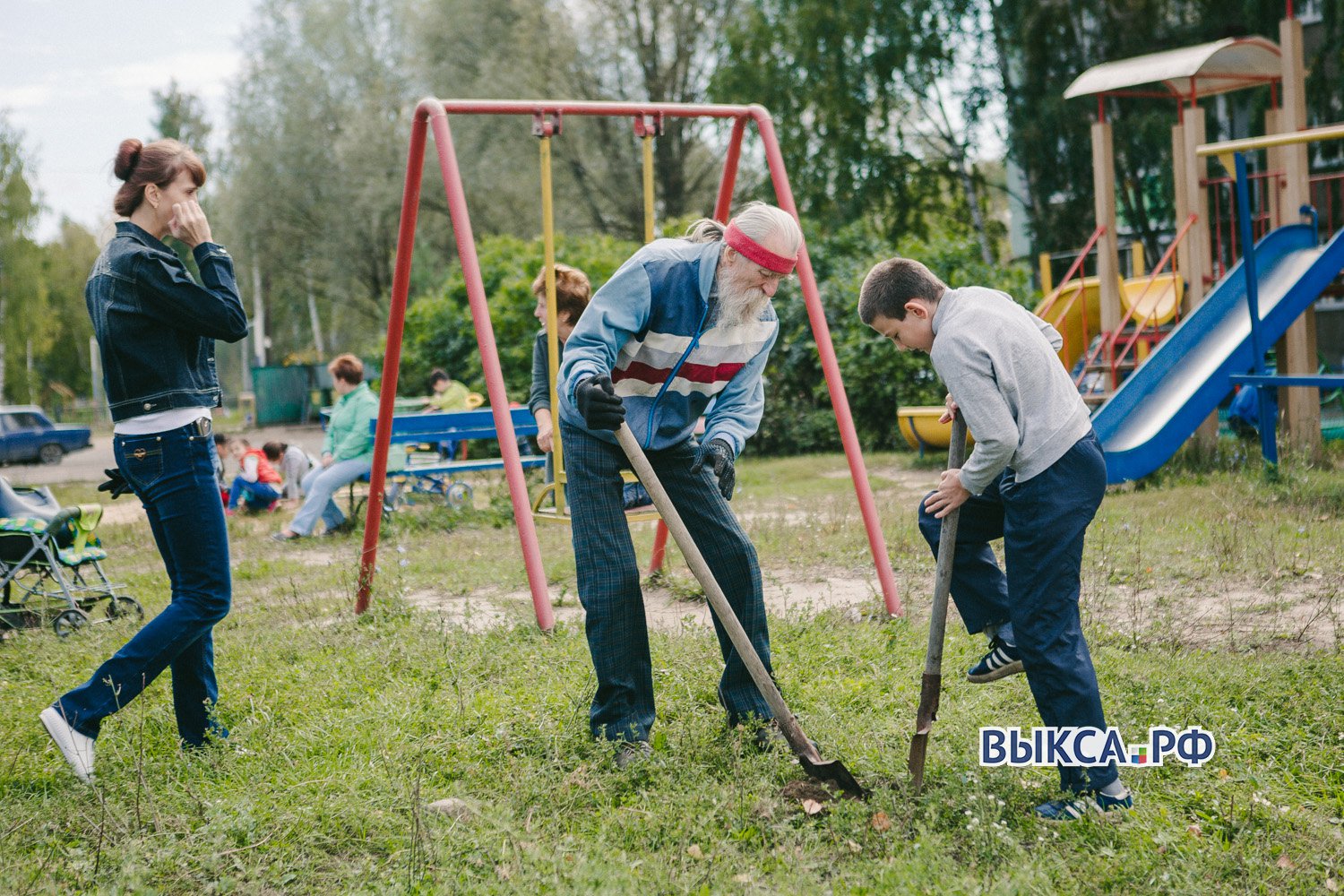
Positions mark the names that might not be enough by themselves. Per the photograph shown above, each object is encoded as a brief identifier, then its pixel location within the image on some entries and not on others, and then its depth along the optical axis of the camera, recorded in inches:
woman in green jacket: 357.1
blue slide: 318.3
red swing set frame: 199.0
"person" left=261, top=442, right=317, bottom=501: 469.1
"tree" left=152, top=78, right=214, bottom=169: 1863.9
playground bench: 379.9
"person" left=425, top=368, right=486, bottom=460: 472.7
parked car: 984.9
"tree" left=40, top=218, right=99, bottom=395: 2060.8
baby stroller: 235.1
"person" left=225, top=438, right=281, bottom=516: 438.0
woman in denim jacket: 135.4
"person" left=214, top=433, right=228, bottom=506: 463.8
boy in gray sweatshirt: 116.2
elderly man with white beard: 132.0
